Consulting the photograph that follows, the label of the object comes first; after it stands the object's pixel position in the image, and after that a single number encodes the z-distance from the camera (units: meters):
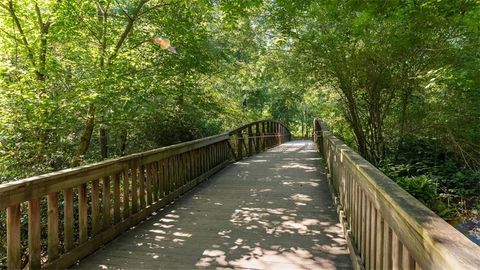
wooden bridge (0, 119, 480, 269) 1.76
